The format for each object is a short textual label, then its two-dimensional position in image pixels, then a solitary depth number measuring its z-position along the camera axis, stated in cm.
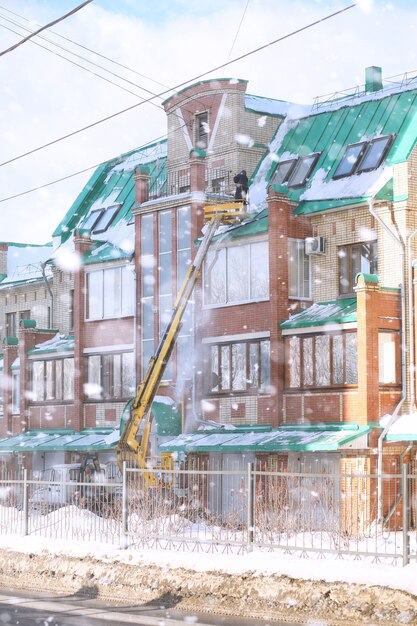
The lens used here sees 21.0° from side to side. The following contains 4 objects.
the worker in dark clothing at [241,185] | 3431
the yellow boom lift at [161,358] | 3291
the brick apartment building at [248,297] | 2962
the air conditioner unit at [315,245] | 3188
